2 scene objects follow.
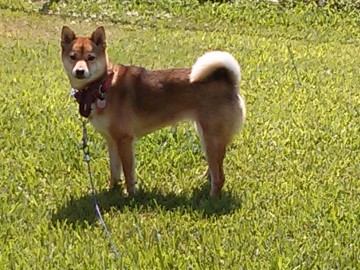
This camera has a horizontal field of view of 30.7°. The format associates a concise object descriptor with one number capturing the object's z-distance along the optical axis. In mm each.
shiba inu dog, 4004
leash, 3439
